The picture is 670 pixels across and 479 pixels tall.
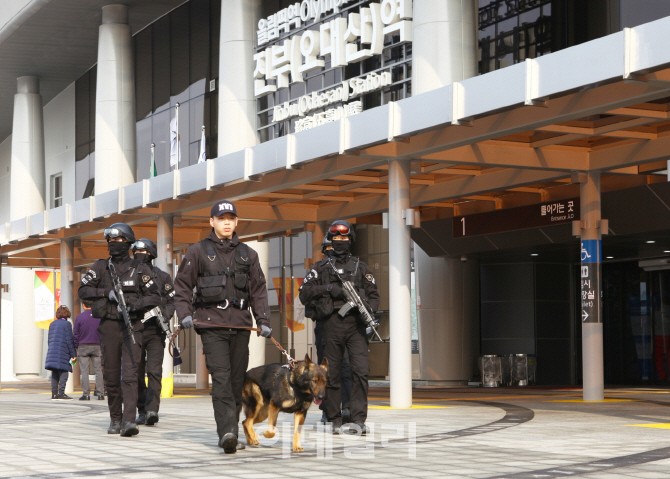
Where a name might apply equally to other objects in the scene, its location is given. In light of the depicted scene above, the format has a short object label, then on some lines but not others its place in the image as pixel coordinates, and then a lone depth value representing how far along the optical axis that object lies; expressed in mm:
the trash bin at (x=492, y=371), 22844
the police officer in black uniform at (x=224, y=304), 8234
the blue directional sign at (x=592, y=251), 15141
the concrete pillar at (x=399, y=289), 14055
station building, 13219
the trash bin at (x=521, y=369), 22875
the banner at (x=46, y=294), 34344
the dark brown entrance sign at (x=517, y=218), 17306
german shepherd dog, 8188
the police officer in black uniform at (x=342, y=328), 9820
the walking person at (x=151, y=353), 11532
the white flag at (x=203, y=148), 24475
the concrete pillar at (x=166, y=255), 19016
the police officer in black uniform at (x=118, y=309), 10297
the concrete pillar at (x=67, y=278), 23047
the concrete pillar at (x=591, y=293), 15172
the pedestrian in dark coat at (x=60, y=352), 19219
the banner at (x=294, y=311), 26497
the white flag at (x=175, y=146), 27531
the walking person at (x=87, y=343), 18984
